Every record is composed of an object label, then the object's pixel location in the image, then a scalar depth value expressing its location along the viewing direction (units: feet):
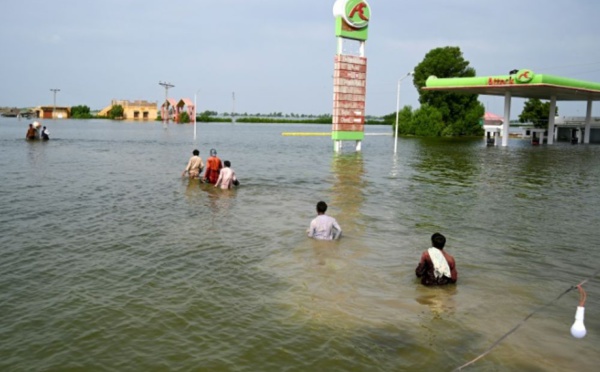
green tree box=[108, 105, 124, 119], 556.92
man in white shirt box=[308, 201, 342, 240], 42.32
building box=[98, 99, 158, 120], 552.41
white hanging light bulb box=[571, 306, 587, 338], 19.35
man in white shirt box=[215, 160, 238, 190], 69.77
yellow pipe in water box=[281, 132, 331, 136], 285.64
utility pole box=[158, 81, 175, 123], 378.63
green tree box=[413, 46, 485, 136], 290.76
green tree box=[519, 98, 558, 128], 304.32
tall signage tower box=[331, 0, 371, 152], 147.33
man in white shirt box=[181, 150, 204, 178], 77.00
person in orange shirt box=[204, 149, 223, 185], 72.28
